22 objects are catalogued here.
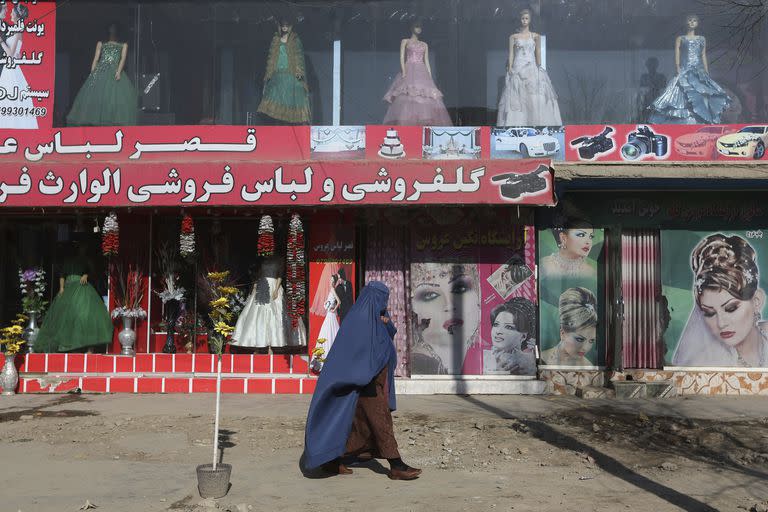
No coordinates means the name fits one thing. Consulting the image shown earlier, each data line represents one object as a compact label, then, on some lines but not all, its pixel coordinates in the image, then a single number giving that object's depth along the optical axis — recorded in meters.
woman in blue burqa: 6.47
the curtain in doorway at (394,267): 11.79
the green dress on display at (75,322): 11.88
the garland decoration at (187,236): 11.33
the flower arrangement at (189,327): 12.24
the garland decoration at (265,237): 11.38
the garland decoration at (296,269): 11.40
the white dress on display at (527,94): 11.62
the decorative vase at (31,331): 12.13
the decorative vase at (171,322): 12.20
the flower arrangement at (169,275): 12.22
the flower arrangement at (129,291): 12.09
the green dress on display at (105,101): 11.85
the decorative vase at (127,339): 11.94
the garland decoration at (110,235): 11.32
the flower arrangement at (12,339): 11.29
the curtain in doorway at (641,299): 11.68
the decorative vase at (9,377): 11.24
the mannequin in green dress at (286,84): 11.77
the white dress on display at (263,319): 11.96
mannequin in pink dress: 11.69
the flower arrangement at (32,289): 12.20
